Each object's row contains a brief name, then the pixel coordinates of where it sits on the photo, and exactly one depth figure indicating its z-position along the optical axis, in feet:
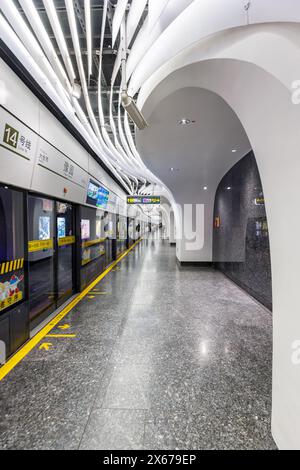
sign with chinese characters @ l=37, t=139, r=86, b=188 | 10.06
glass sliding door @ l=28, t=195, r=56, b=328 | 10.93
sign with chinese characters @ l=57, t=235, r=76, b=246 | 13.64
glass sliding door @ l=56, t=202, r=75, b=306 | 13.71
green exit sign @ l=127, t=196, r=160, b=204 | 35.68
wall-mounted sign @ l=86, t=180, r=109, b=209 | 17.65
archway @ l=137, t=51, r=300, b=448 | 4.20
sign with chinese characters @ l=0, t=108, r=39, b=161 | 7.22
